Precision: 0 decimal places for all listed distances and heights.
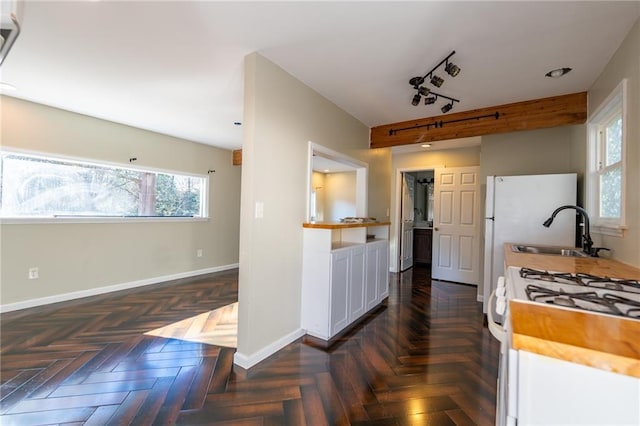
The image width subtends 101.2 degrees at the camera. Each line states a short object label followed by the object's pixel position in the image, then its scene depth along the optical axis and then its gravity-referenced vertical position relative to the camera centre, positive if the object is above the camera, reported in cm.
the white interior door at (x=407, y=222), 526 -16
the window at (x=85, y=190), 303 +26
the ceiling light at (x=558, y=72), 216 +121
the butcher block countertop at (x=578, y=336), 55 -28
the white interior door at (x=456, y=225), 443 -18
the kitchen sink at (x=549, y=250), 208 -29
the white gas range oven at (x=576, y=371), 54 -34
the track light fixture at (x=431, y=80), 201 +114
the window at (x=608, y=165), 178 +42
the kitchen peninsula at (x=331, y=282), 245 -69
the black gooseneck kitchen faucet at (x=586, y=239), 192 -16
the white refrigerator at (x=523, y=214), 256 +2
